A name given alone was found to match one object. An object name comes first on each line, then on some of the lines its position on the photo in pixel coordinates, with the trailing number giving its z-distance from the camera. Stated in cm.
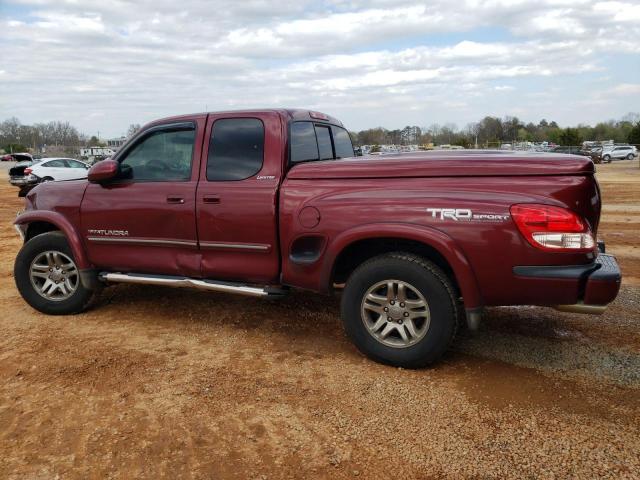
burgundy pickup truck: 337
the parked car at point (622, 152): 5000
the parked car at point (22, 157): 4011
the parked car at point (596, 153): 4552
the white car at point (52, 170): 2133
